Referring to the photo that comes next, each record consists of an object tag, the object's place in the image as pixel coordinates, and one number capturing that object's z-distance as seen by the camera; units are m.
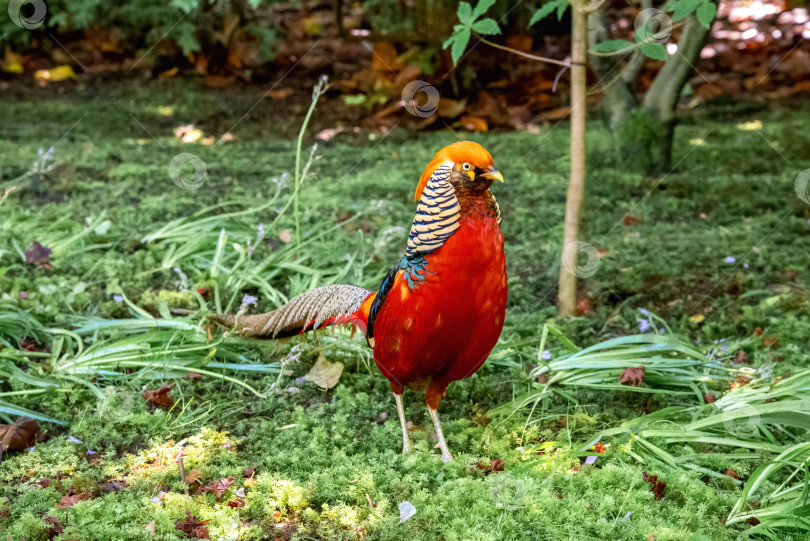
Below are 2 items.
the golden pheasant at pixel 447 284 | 4.42
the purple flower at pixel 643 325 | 6.27
